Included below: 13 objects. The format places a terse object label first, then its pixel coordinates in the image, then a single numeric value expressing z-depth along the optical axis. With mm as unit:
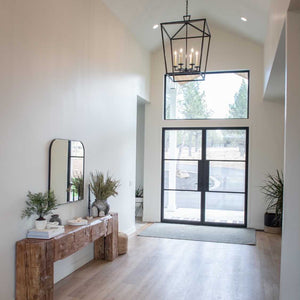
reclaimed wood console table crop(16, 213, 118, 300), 3354
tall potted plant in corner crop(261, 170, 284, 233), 6542
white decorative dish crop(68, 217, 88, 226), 4293
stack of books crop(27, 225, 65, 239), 3566
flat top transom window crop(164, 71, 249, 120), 7793
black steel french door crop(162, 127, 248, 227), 7754
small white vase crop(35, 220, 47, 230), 3641
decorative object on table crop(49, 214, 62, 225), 3988
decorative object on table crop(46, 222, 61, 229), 3756
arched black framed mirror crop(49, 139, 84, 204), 4117
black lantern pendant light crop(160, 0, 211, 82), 7466
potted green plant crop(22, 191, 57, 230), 3602
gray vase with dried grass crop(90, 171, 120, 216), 4977
